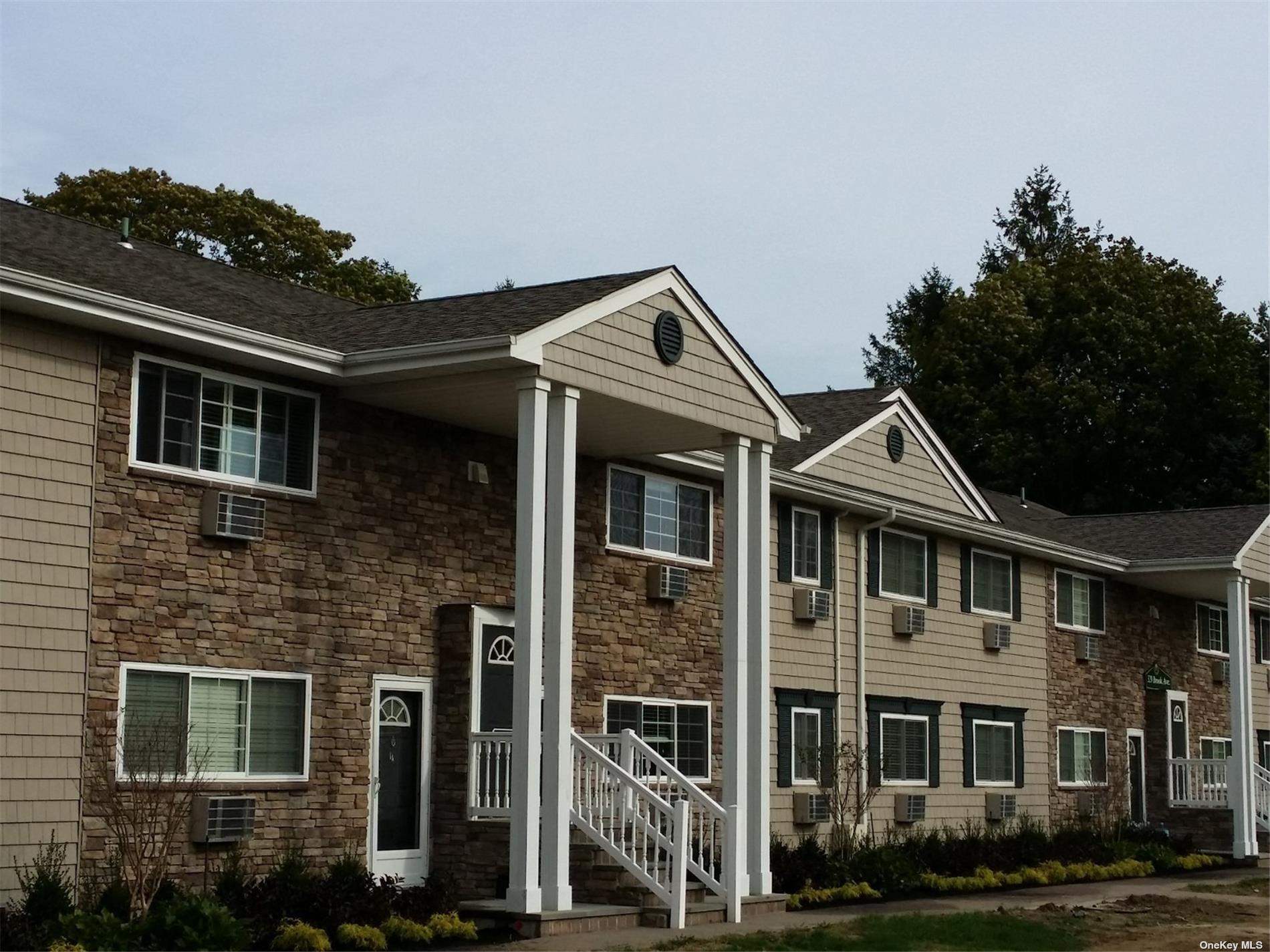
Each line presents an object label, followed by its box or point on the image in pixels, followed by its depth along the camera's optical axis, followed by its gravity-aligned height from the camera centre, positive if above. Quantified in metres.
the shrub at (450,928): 14.51 -1.65
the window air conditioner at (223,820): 14.88 -0.83
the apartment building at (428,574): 14.26 +1.42
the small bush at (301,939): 13.56 -1.64
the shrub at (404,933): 14.28 -1.66
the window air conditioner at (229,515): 15.33 +1.75
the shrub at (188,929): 12.61 -1.46
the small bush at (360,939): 13.85 -1.66
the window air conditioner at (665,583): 20.45 +1.62
